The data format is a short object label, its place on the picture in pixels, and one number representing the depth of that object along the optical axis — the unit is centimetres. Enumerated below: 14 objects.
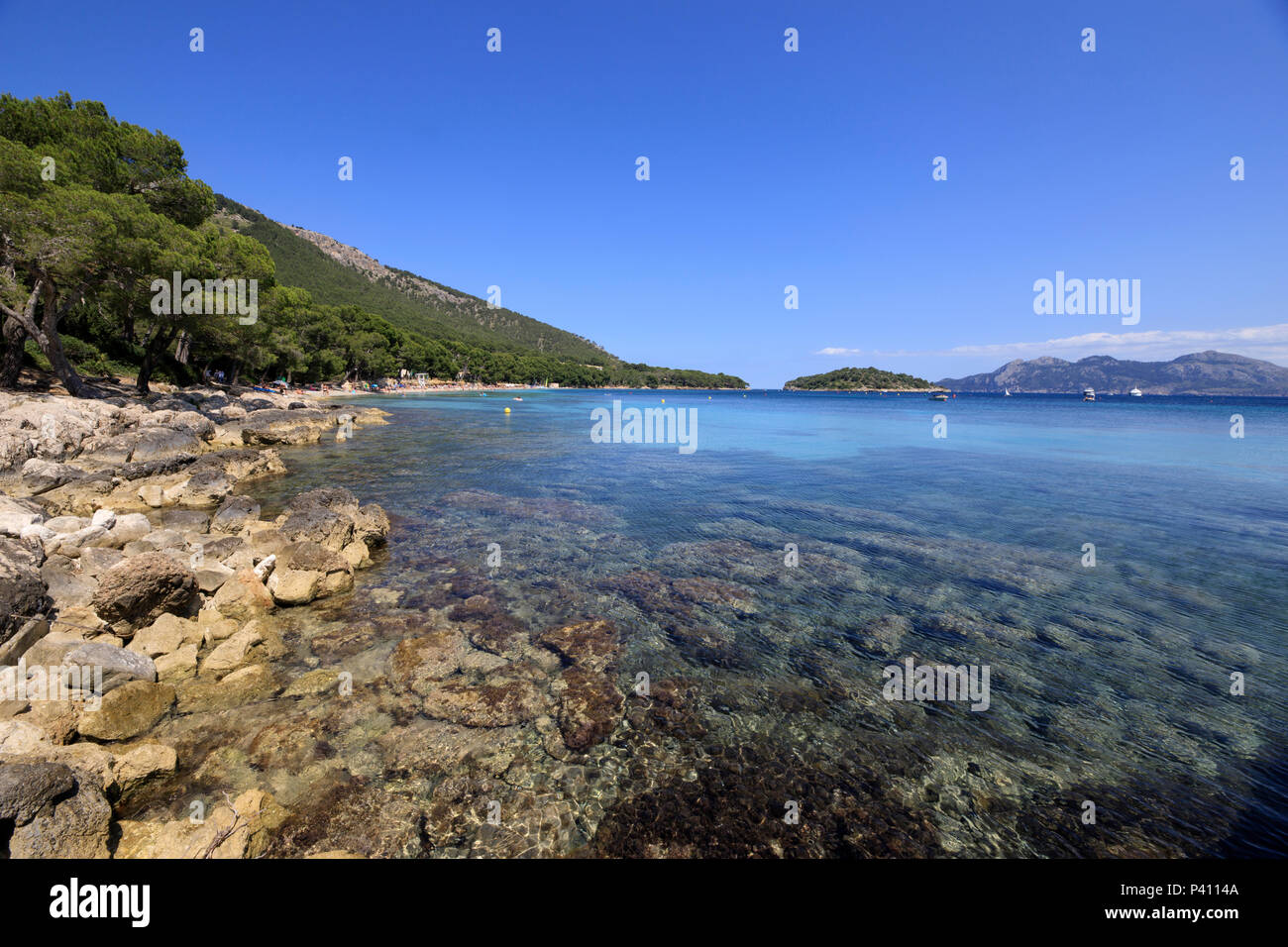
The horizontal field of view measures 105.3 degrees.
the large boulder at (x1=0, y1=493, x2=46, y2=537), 985
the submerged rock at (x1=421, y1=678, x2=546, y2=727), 683
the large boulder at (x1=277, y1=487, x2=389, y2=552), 1177
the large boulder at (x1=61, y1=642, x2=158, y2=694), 624
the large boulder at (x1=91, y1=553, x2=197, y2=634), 785
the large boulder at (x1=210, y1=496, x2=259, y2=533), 1296
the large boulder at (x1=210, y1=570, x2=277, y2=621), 906
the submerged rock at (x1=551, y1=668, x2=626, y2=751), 661
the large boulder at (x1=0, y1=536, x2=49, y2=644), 681
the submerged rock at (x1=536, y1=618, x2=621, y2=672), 838
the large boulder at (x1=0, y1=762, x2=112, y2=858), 412
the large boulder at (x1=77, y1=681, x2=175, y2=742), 597
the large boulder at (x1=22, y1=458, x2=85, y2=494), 1426
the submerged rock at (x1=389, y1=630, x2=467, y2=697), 751
